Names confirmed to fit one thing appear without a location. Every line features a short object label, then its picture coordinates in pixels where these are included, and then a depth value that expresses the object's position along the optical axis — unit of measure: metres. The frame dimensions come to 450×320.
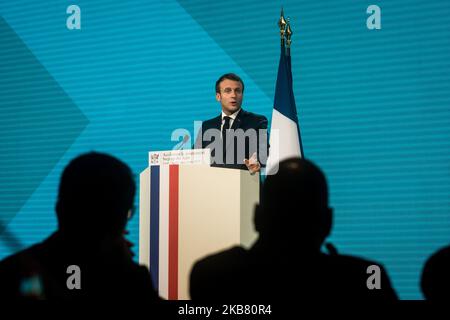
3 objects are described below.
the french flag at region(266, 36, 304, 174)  11.38
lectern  10.66
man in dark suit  11.25
